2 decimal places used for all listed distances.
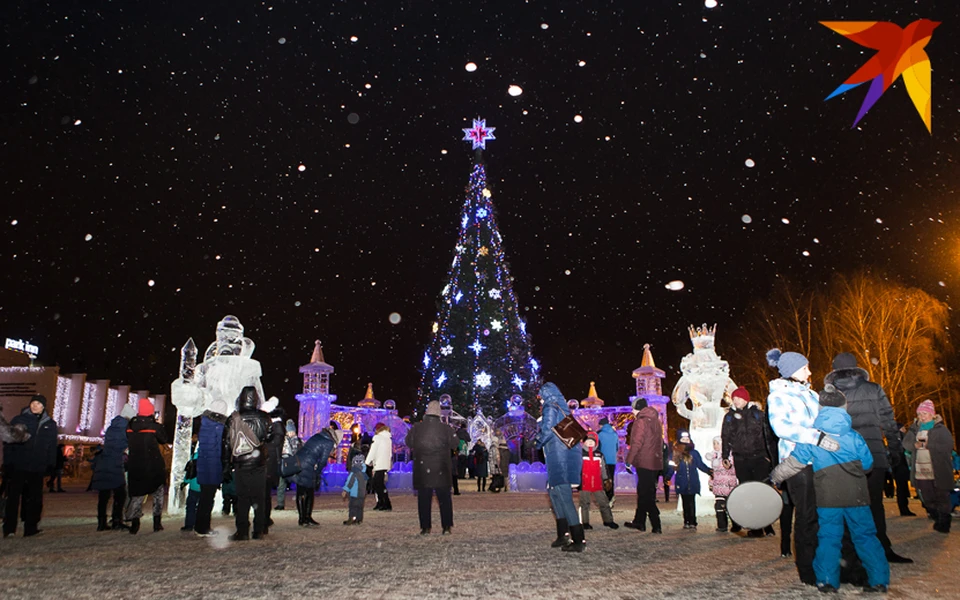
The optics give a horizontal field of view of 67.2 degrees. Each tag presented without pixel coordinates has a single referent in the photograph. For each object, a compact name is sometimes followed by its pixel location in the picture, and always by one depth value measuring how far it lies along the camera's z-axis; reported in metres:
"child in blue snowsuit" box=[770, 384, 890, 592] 5.37
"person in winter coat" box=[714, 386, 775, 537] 8.83
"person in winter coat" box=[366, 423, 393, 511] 12.27
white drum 6.38
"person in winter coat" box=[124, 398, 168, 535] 9.23
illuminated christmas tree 32.94
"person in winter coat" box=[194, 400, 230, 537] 8.84
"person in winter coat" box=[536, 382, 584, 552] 7.57
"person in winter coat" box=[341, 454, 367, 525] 11.08
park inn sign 48.61
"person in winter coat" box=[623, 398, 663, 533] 9.75
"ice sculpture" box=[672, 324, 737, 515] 11.93
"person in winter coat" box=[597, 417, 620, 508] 13.87
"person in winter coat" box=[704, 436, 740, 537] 9.77
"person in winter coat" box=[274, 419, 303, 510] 11.80
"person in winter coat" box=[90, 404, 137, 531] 9.73
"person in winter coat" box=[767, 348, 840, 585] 5.48
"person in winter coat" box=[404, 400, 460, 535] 9.48
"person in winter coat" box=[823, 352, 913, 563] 6.79
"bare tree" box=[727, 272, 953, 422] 27.97
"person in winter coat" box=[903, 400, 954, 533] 9.78
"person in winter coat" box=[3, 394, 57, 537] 9.27
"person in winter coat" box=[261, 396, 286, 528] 8.88
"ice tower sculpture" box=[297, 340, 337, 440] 25.03
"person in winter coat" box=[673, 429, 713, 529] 10.28
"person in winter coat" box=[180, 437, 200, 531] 9.73
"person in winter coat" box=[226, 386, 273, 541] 8.42
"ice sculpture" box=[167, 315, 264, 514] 9.88
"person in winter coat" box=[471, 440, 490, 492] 22.23
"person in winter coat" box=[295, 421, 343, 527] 10.77
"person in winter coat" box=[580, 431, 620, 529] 10.09
